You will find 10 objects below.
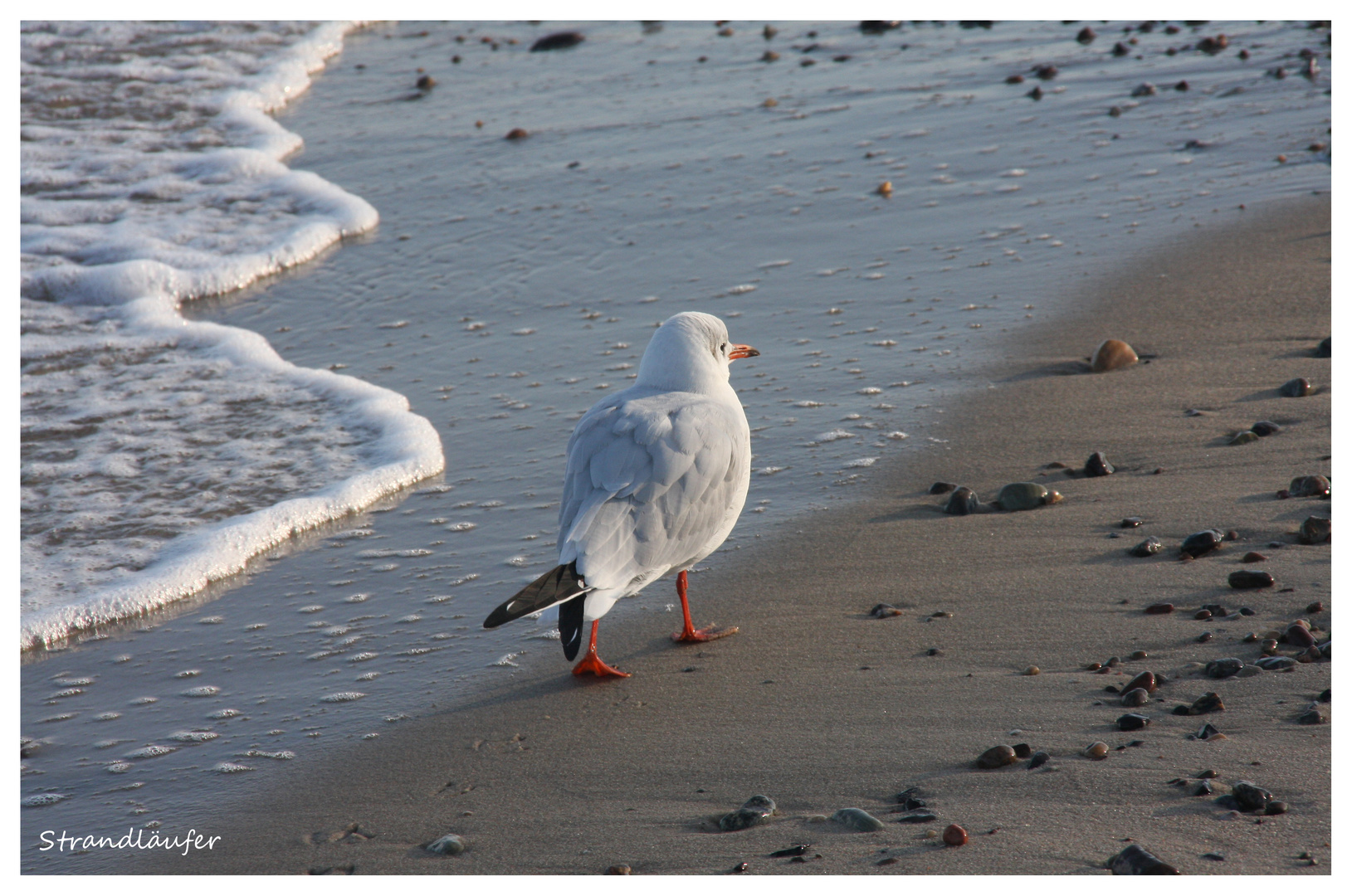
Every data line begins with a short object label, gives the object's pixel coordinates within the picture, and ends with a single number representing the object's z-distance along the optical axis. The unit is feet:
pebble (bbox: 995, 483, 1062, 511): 28.48
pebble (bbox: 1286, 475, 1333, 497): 26.68
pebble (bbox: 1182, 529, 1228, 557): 25.03
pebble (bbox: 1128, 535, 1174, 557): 25.36
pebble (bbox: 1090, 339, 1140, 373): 35.55
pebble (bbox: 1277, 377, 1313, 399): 31.83
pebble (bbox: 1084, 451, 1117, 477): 29.68
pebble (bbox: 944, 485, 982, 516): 28.86
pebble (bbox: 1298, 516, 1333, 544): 24.66
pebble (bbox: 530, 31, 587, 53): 84.33
